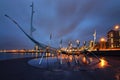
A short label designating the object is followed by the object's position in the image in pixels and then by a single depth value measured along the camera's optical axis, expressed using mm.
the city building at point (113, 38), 33324
